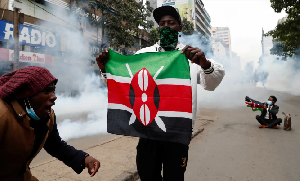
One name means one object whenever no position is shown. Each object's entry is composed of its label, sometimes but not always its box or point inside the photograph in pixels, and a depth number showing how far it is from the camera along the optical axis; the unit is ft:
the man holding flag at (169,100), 5.76
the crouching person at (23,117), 4.00
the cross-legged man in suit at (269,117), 23.15
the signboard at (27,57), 36.71
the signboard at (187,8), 204.13
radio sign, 36.94
